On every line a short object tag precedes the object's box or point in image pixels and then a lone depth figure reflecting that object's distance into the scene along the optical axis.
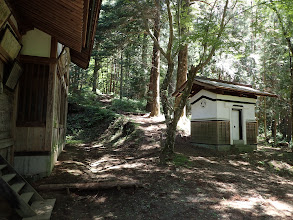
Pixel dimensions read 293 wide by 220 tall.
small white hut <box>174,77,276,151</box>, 10.33
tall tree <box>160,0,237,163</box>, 7.54
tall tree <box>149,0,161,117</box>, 14.73
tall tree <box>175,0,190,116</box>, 12.43
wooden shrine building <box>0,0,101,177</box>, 4.60
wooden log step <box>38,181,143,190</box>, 4.60
